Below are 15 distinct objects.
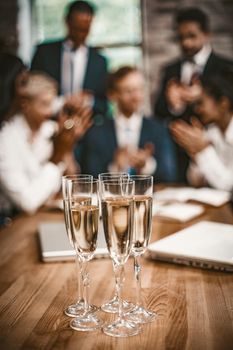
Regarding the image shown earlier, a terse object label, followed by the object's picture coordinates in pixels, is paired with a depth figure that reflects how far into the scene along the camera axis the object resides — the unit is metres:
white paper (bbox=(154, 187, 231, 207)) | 2.21
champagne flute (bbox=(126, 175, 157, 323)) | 0.98
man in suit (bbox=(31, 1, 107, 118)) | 3.71
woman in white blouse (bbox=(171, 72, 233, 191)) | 3.61
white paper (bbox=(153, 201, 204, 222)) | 1.84
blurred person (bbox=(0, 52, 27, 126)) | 3.48
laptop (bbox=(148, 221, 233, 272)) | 1.26
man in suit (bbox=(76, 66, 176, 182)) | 3.69
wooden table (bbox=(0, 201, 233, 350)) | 0.88
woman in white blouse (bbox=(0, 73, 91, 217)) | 2.51
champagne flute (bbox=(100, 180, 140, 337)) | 0.90
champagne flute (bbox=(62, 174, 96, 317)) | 0.99
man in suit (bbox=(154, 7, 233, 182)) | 3.65
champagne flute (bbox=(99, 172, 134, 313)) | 1.02
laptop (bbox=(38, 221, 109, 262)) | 1.37
